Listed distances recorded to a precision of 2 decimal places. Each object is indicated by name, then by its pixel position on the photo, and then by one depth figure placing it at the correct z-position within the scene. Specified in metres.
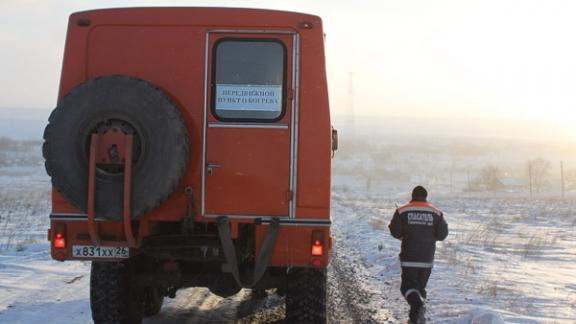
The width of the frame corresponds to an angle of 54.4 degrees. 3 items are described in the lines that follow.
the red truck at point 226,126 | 5.12
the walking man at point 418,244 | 6.36
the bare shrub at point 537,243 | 13.76
